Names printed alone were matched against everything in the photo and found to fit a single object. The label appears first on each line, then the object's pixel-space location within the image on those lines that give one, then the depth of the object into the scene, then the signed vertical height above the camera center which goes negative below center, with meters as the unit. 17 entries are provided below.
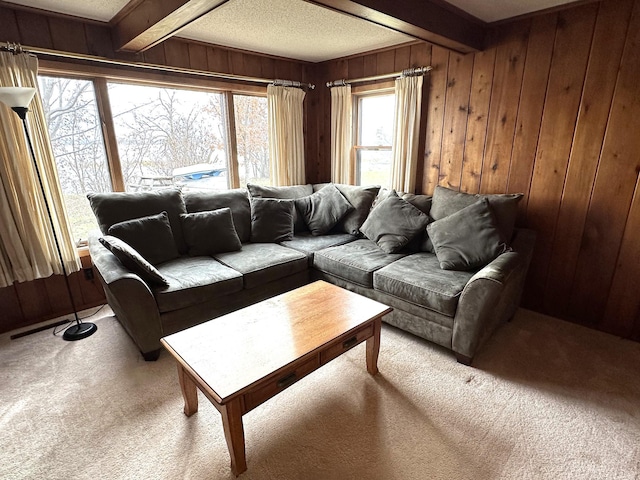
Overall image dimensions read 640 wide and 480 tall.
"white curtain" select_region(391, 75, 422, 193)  3.22 +0.10
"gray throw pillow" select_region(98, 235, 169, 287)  2.10 -0.69
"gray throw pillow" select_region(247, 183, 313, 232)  3.41 -0.48
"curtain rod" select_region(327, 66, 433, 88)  3.14 +0.66
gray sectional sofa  2.13 -0.84
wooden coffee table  1.39 -0.92
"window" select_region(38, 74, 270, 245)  2.74 +0.08
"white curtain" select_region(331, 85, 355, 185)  3.83 +0.10
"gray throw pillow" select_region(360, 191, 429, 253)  2.87 -0.67
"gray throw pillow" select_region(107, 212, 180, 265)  2.51 -0.65
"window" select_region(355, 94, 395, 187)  3.72 +0.07
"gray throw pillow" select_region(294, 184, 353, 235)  3.43 -0.63
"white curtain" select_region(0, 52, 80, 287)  2.33 -0.31
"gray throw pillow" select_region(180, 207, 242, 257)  2.86 -0.71
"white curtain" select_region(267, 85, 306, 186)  3.84 +0.14
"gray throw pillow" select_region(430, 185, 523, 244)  2.55 -0.48
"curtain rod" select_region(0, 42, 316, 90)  2.30 +0.67
